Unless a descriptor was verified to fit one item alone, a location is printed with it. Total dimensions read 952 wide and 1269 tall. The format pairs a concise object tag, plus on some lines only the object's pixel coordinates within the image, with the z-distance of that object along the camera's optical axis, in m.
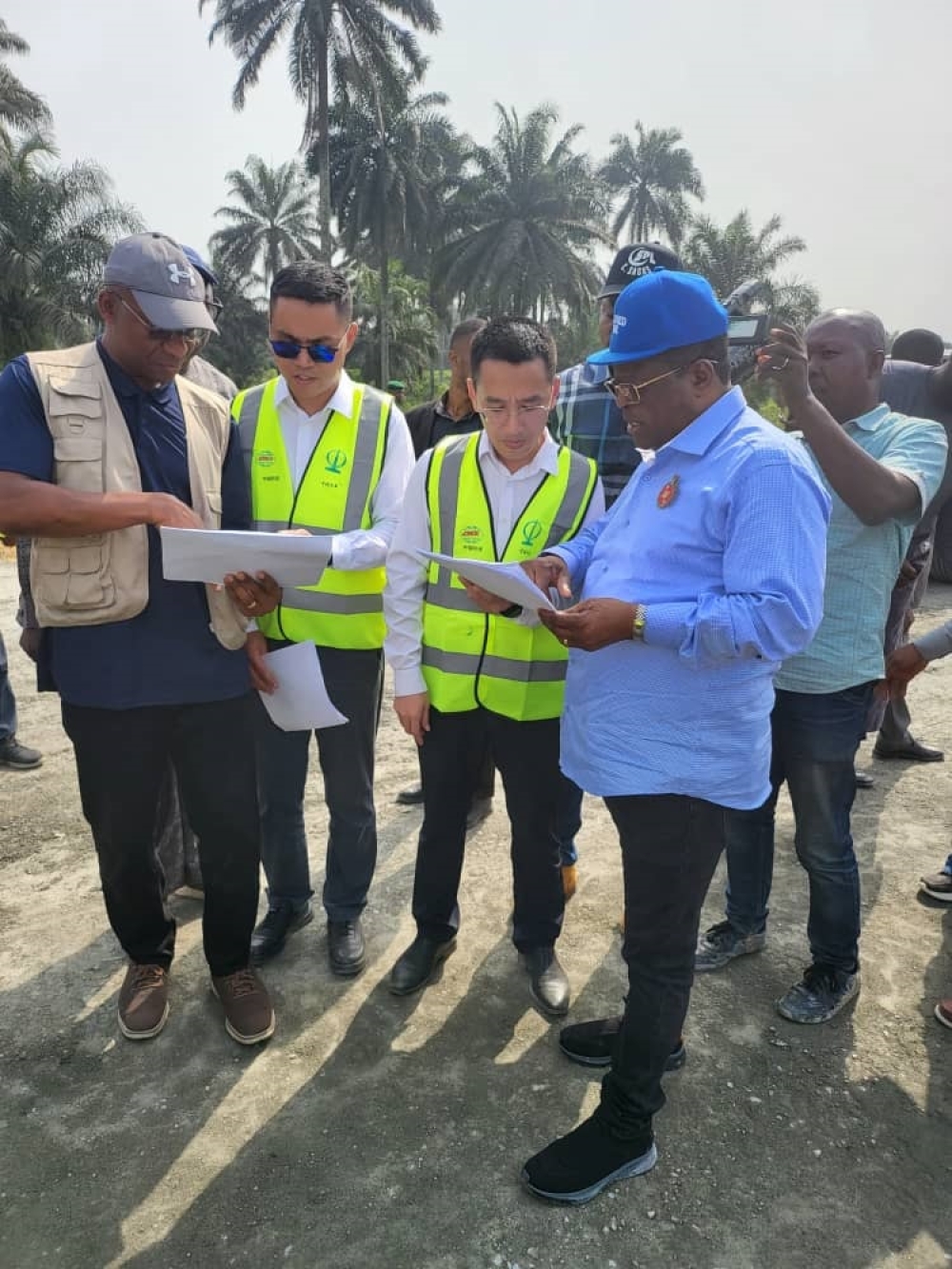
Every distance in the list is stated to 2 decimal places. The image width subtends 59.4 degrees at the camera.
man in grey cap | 2.16
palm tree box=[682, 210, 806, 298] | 38.00
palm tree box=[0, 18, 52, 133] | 27.75
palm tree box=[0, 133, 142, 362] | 25.02
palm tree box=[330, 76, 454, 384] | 34.06
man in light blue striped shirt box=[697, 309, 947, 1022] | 2.54
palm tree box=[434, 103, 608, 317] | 38.06
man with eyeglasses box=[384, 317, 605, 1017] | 2.50
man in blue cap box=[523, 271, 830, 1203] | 1.75
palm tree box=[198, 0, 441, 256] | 28.33
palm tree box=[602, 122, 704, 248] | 48.16
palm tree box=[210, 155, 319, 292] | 42.16
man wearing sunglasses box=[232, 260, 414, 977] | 2.68
